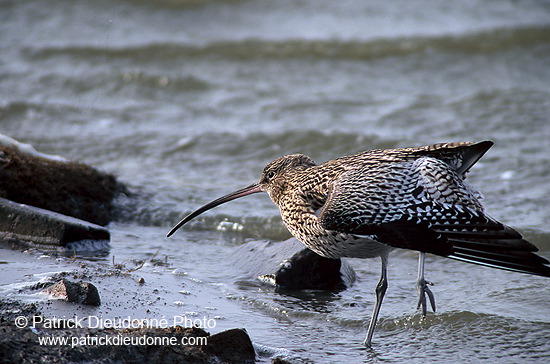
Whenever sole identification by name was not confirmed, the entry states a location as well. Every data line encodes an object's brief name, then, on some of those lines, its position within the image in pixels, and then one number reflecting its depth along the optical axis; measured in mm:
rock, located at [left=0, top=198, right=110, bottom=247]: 12508
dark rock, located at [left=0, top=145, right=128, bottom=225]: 13797
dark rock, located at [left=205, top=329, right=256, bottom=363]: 8555
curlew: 9227
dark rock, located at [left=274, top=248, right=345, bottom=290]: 12273
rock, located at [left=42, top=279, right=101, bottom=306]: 9523
